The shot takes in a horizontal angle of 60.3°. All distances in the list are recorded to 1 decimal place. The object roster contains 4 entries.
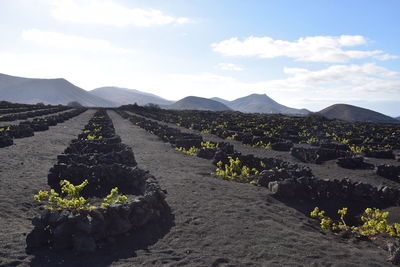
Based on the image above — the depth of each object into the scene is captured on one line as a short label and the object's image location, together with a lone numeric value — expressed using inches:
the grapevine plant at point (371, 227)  338.5
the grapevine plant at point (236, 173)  572.4
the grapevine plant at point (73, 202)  324.7
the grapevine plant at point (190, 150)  871.2
